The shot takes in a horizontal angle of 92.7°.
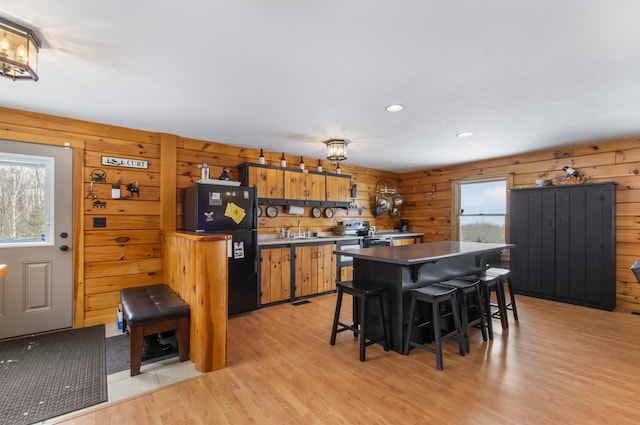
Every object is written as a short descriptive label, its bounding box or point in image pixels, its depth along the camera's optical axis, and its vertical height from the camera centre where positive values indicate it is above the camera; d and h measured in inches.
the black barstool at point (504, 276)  130.9 -27.3
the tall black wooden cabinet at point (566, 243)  151.5 -16.3
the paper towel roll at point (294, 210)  189.6 +0.9
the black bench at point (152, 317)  91.2 -33.1
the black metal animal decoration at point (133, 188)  136.6 +10.2
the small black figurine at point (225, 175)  160.1 +19.1
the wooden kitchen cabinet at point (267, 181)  166.6 +16.9
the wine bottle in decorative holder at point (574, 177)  167.8 +20.2
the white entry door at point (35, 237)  115.2 -10.7
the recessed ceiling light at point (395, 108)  112.0 +38.8
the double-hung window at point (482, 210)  204.9 +1.6
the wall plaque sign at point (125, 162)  131.7 +21.6
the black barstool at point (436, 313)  96.1 -33.2
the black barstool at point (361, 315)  101.3 -36.8
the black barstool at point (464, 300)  108.8 -32.3
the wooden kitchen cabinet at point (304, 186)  182.2 +16.0
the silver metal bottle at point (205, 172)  145.8 +18.8
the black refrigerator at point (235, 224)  134.8 -5.8
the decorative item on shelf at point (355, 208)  227.1 +2.9
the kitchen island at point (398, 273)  105.2 -22.9
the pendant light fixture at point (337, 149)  153.2 +31.6
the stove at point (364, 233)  205.5 -15.1
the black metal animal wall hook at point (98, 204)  128.9 +2.8
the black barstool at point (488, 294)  117.3 -33.6
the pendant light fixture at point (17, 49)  63.7 +34.7
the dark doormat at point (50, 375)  75.9 -48.9
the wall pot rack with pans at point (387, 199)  240.1 +10.1
